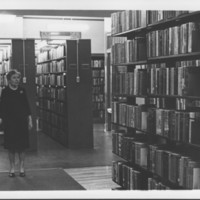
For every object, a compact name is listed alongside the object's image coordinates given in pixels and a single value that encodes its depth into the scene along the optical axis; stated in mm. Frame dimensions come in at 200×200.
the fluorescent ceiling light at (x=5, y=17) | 8384
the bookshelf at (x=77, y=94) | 8578
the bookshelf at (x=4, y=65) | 10386
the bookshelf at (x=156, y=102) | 3783
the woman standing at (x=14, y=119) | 5961
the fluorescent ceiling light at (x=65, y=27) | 9305
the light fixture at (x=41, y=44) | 12723
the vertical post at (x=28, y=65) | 8312
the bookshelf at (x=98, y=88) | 13492
